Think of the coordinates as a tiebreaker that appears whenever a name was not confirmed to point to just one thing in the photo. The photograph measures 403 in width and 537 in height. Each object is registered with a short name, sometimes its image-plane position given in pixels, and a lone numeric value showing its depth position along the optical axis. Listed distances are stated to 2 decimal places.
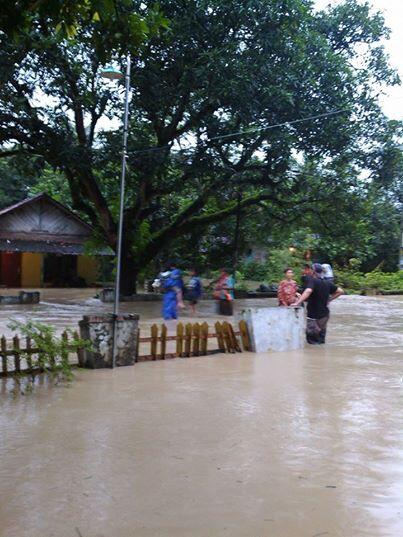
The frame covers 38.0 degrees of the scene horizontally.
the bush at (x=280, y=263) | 29.69
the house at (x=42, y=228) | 20.98
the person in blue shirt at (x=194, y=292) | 17.72
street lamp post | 8.95
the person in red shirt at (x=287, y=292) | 12.61
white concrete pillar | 10.82
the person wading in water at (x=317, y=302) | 11.56
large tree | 14.66
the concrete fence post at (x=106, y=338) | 8.74
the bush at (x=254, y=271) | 31.39
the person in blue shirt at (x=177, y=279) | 15.21
